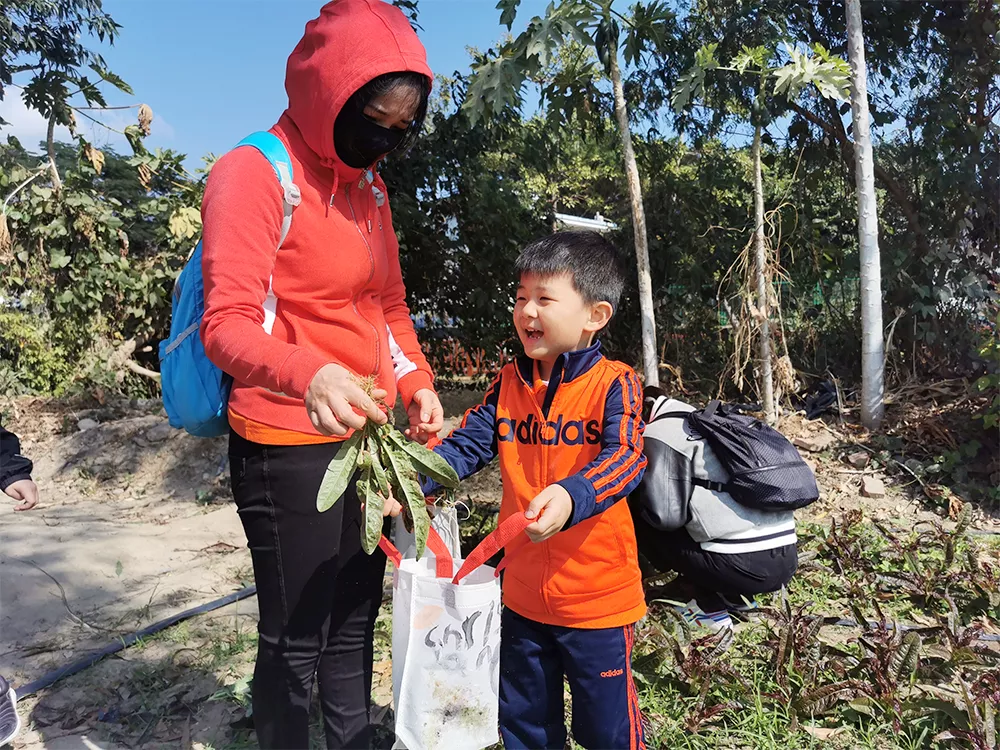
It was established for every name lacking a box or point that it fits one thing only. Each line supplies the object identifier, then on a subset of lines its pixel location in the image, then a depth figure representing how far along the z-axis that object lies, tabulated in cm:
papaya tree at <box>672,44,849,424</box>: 428
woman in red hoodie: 148
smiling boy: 173
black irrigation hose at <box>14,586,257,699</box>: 271
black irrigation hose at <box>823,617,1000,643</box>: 264
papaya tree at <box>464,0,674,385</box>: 432
